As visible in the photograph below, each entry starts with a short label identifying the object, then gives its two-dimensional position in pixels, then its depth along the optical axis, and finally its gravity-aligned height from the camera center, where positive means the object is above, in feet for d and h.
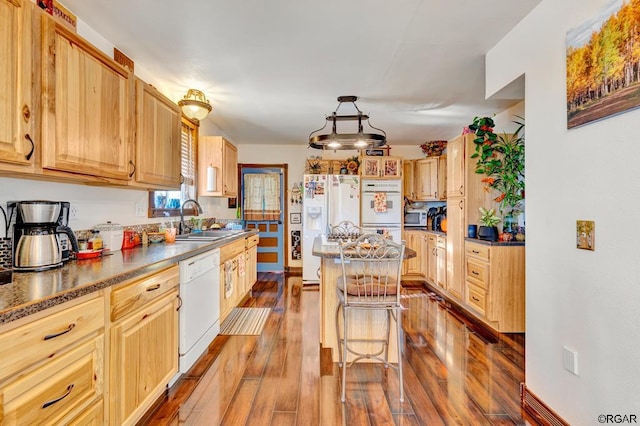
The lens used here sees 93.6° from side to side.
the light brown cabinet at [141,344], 4.78 -2.42
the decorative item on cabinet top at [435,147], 17.96 +4.05
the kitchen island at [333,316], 7.95 -2.78
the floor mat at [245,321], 10.17 -3.95
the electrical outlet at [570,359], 5.14 -2.52
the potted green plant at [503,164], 10.63 +1.86
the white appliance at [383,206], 16.79 +0.46
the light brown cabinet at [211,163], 12.88 +2.21
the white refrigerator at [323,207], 16.84 +0.40
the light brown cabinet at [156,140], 7.26 +1.98
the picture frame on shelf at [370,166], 16.96 +2.72
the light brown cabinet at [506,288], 10.05 -2.46
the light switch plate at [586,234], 4.78 -0.32
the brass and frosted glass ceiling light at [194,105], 10.09 +3.69
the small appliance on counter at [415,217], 18.90 -0.20
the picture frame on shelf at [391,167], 16.88 +2.66
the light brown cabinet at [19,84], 4.13 +1.85
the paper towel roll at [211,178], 12.65 +1.50
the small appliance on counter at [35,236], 4.81 -0.38
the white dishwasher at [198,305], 7.23 -2.48
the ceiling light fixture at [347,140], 9.88 +2.50
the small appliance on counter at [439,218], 16.04 -0.20
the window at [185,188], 10.13 +1.06
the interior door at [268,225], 19.54 -0.73
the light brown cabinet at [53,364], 3.17 -1.83
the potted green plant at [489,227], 10.84 -0.45
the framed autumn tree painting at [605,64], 4.14 +2.29
